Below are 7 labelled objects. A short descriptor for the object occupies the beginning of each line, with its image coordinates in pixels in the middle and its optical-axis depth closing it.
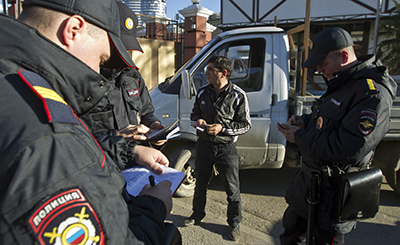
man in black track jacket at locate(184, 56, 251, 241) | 2.99
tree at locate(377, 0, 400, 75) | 8.91
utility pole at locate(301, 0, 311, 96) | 3.58
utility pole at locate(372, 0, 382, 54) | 9.77
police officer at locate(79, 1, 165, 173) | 1.46
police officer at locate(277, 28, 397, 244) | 1.79
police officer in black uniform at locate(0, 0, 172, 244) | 0.61
